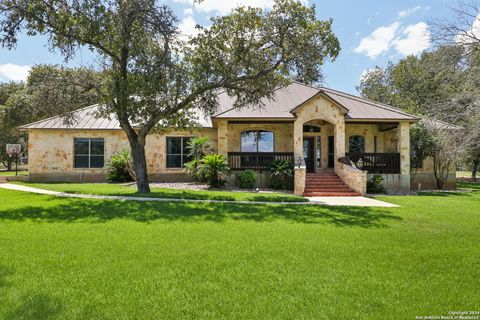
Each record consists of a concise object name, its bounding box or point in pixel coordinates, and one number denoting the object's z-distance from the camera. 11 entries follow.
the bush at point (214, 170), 17.19
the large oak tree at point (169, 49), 11.78
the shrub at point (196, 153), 18.36
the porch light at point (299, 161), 16.99
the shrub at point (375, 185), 17.77
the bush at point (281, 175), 17.50
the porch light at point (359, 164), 17.83
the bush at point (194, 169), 18.10
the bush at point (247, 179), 17.38
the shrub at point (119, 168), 19.20
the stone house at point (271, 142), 18.02
